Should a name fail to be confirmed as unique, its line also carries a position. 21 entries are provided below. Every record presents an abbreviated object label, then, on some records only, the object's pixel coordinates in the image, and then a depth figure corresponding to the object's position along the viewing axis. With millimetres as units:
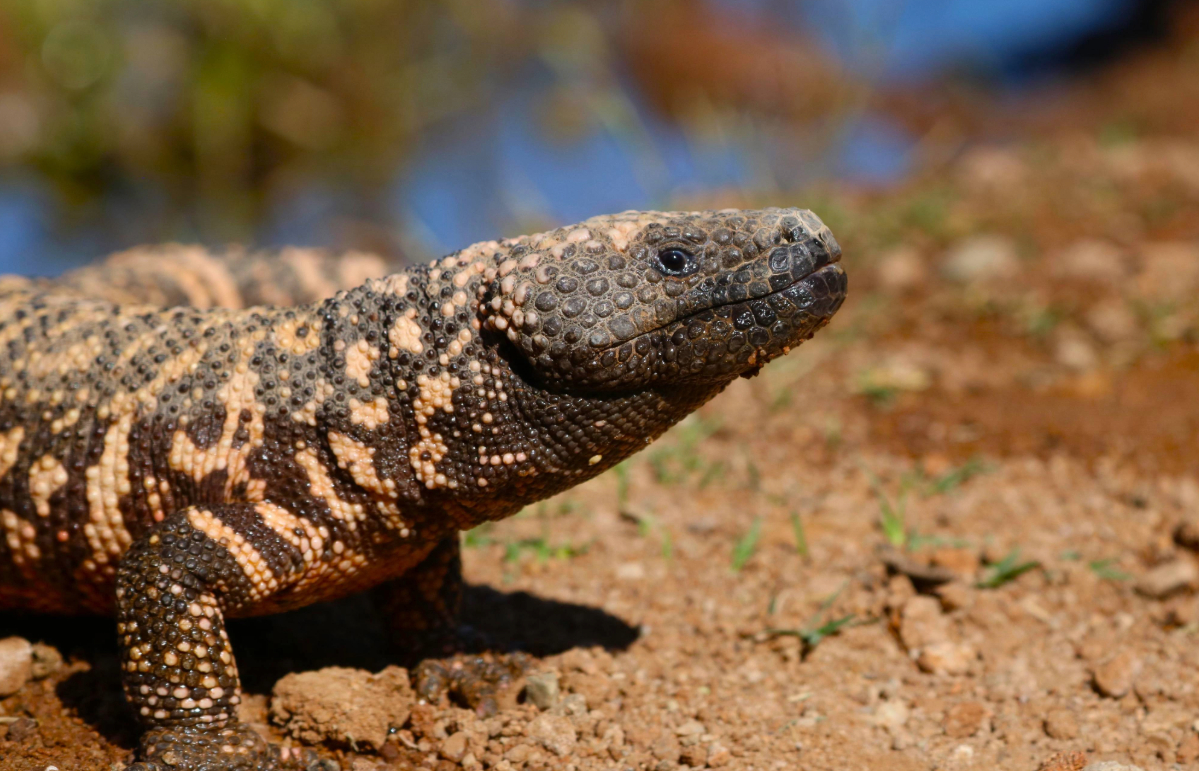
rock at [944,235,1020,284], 5984
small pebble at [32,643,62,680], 3006
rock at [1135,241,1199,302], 5508
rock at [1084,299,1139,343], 5203
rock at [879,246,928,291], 6043
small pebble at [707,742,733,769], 2645
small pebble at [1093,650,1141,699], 2918
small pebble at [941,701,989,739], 2797
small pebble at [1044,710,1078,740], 2754
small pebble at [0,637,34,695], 2906
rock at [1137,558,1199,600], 3361
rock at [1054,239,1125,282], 5867
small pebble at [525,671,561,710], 2893
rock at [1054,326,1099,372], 5043
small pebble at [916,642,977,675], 3076
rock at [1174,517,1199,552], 3601
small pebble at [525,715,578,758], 2730
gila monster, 2531
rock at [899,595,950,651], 3174
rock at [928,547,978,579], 3512
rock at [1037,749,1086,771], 2562
